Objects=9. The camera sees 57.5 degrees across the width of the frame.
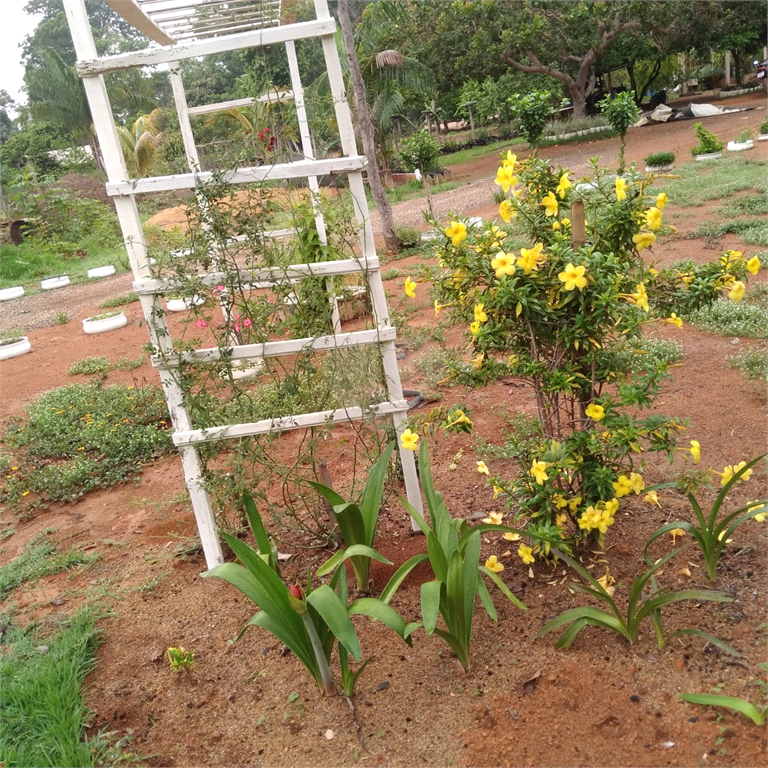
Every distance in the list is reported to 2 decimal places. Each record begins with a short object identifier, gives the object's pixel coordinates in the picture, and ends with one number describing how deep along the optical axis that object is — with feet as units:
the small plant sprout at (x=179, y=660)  7.57
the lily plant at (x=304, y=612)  6.23
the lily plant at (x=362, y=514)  7.97
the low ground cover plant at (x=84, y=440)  13.53
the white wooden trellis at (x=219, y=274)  8.09
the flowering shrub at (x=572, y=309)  6.98
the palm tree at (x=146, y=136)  54.37
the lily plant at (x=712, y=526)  7.10
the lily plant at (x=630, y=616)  6.32
